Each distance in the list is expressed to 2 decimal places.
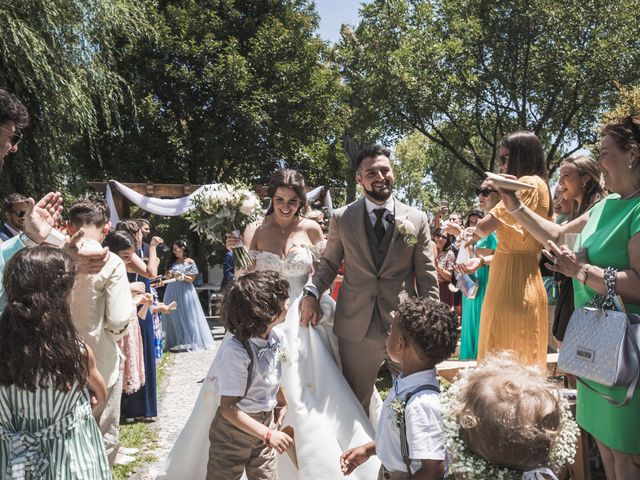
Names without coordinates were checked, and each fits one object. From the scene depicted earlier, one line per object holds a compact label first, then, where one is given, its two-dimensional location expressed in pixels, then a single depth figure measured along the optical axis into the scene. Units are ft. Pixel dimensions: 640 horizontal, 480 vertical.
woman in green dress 8.86
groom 13.21
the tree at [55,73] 30.19
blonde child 6.04
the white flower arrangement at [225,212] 15.85
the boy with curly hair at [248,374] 9.41
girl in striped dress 7.85
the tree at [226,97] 62.08
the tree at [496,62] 57.26
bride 12.60
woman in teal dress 21.08
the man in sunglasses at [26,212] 10.10
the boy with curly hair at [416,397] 7.37
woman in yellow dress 12.39
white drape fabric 43.86
